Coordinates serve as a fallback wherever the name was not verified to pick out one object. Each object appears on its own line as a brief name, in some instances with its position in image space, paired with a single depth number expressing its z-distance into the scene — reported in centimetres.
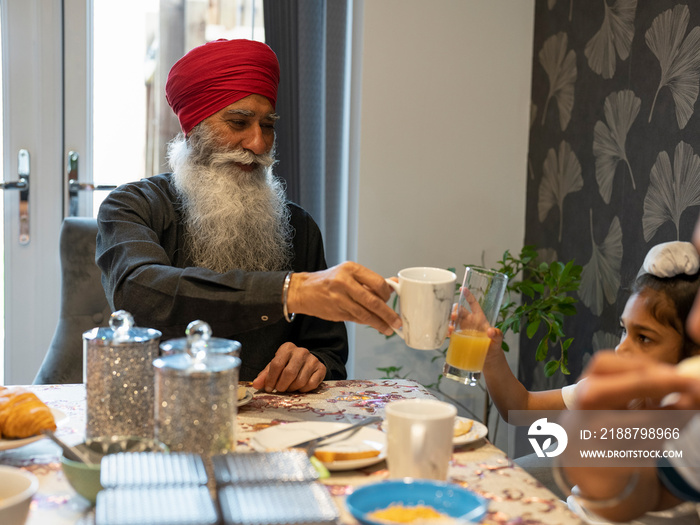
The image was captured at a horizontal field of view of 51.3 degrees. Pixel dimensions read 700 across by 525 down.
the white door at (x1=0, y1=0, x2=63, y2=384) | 307
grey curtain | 307
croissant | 113
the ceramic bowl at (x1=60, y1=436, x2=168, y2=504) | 93
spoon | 98
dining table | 95
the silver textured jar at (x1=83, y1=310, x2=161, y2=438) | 108
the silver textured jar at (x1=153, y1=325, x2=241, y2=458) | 97
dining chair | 240
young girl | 148
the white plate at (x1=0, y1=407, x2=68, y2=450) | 110
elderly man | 206
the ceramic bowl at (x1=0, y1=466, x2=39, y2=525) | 82
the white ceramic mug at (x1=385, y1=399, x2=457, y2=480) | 95
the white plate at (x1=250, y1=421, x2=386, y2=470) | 107
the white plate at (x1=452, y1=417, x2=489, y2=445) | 119
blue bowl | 85
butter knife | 113
